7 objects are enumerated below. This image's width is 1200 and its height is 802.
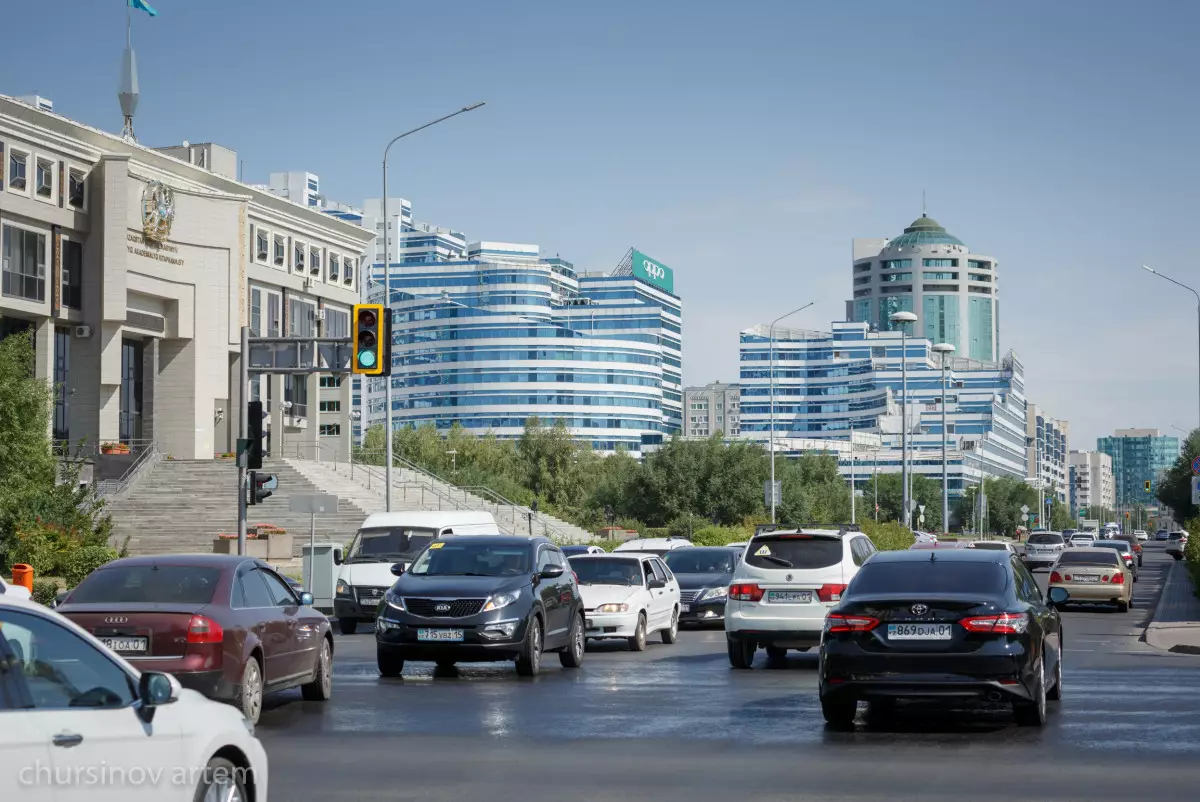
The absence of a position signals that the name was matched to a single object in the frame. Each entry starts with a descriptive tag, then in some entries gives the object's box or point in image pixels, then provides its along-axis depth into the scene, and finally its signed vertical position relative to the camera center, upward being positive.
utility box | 31.55 -1.88
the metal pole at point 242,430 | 26.38 +0.85
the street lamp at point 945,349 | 94.21 +7.56
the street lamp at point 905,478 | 78.93 -0.17
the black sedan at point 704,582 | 29.39 -1.98
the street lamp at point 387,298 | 39.94 +4.78
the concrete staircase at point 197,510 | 53.62 -1.11
